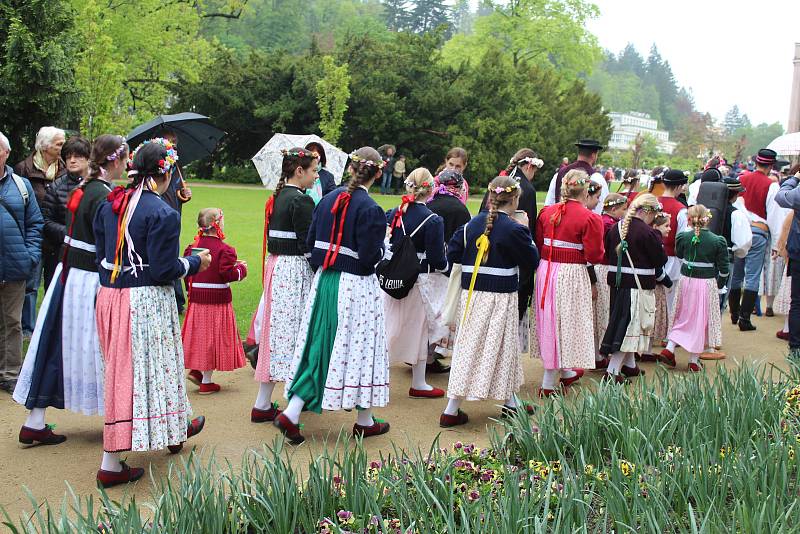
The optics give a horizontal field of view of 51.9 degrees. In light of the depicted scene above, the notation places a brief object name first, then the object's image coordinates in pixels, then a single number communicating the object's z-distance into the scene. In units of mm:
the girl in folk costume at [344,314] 5586
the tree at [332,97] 32375
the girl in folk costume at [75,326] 5199
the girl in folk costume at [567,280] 6852
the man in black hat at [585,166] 8603
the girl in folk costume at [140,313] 4758
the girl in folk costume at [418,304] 6902
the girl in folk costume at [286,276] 6070
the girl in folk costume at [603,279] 8016
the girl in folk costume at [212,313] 6703
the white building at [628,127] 133375
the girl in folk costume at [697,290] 8234
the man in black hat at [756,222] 10445
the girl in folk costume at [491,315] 6105
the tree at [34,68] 10211
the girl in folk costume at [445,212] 7434
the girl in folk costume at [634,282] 7621
